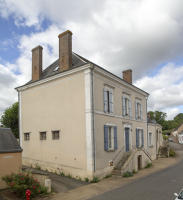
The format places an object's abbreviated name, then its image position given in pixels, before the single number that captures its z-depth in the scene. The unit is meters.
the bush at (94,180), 12.19
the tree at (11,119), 23.89
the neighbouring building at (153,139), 23.00
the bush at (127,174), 13.67
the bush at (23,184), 8.84
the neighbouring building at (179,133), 52.00
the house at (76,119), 13.12
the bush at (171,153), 25.54
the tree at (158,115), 57.19
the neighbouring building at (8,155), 10.27
